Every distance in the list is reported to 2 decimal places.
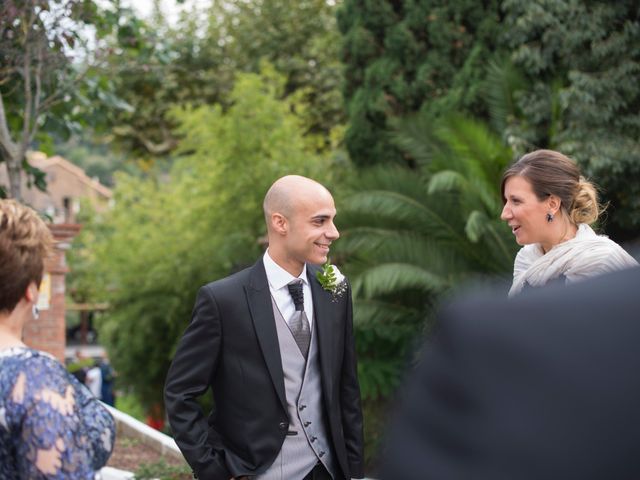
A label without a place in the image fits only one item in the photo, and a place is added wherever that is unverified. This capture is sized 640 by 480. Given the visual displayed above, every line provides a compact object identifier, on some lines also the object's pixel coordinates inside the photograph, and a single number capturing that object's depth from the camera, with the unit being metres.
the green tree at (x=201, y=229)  17.17
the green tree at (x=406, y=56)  14.77
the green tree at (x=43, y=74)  8.12
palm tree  12.12
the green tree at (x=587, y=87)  11.95
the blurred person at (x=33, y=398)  2.71
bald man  4.34
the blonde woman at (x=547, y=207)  3.94
